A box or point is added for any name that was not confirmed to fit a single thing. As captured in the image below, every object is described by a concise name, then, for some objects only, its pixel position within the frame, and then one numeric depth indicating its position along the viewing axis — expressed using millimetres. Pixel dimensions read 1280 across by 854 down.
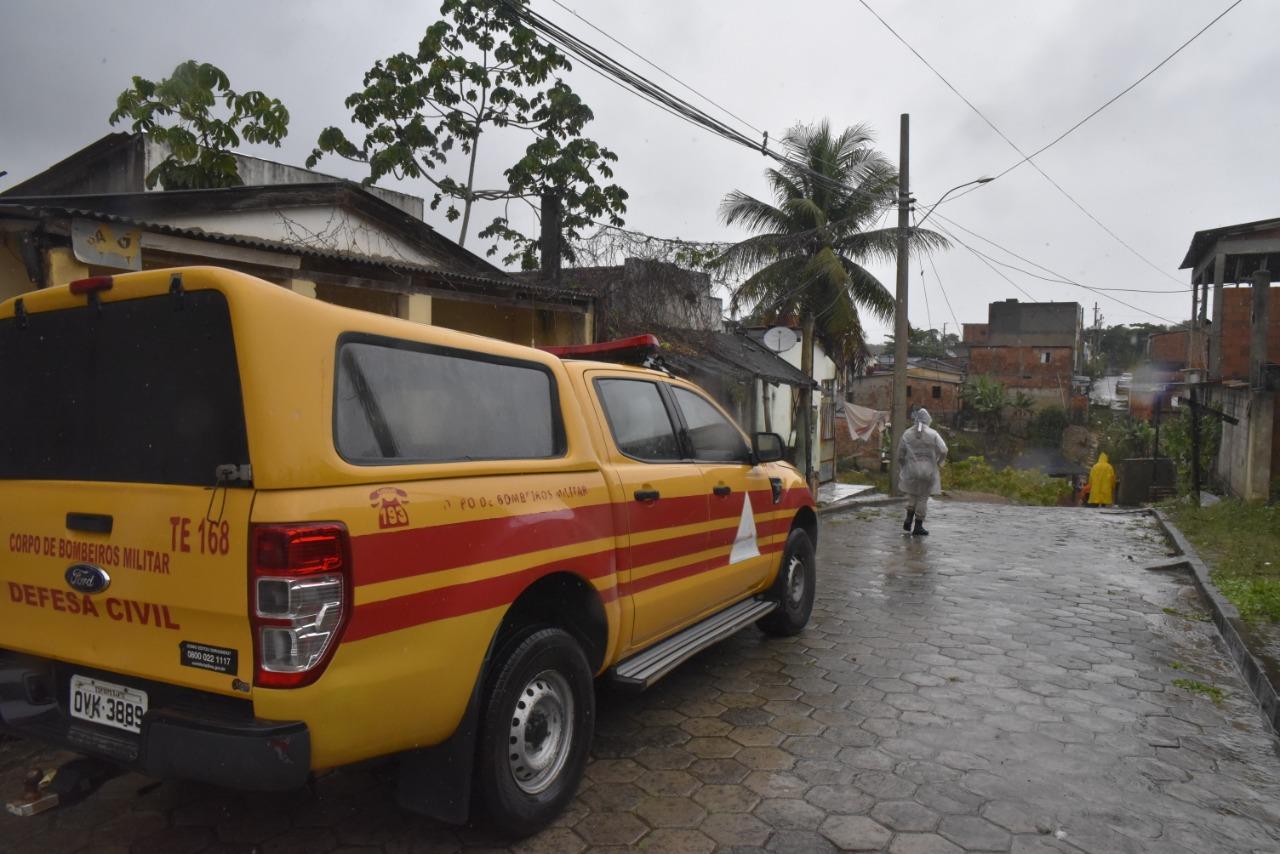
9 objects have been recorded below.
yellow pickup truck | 2279
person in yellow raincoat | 18969
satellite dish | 16156
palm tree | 19172
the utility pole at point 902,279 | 16391
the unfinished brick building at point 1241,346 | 12828
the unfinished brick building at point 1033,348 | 45656
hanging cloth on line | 24453
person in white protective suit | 10867
